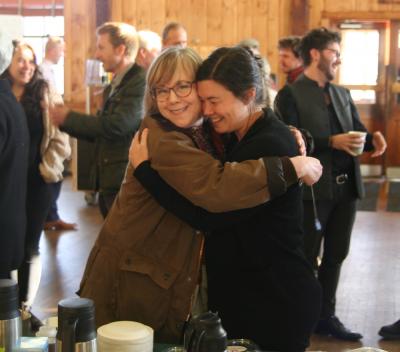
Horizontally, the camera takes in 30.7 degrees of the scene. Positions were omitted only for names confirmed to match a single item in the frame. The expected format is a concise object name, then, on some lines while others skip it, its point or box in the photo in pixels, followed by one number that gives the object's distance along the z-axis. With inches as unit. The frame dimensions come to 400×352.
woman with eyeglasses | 79.2
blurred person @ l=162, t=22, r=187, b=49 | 213.5
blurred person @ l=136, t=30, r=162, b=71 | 196.5
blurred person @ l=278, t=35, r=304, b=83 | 206.5
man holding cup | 150.2
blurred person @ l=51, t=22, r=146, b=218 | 155.1
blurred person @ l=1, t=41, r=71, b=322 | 155.7
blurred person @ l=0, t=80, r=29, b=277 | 109.7
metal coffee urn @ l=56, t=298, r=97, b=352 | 55.9
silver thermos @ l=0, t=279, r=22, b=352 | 57.4
